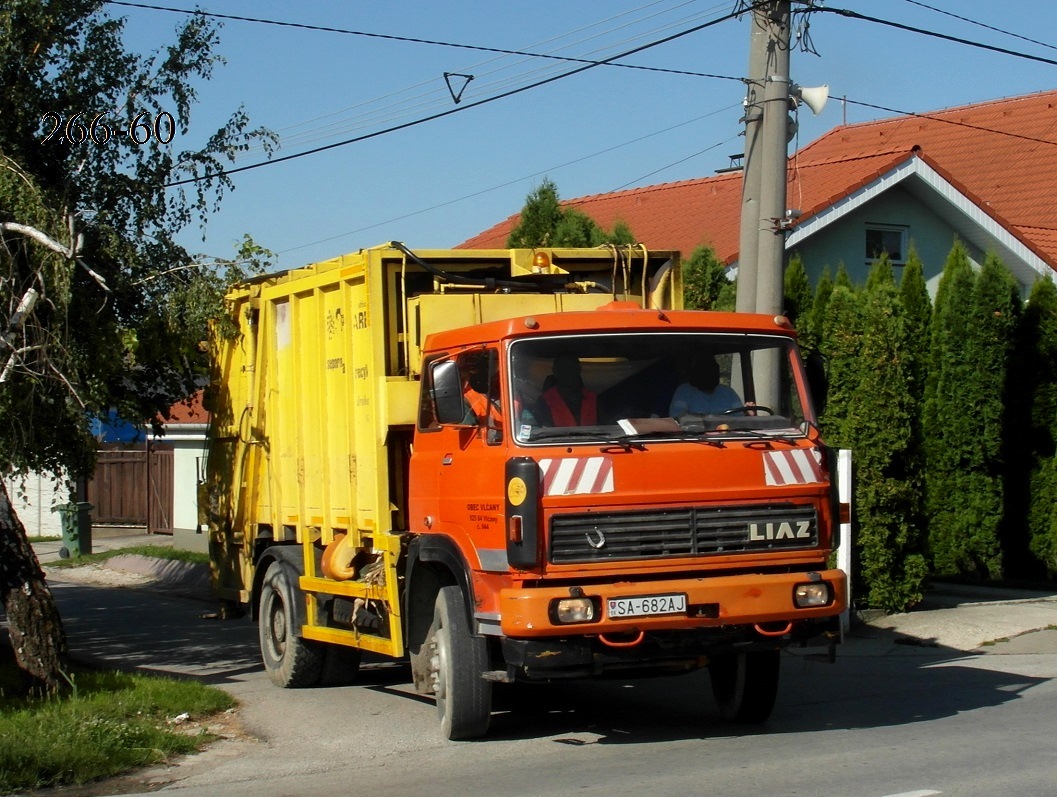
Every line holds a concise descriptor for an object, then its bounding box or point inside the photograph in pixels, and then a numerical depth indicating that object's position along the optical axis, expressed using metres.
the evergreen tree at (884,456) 13.78
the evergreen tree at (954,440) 17.00
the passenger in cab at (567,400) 8.23
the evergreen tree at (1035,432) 17.11
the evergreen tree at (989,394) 16.89
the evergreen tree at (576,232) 19.28
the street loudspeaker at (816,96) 13.07
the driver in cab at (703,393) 8.49
